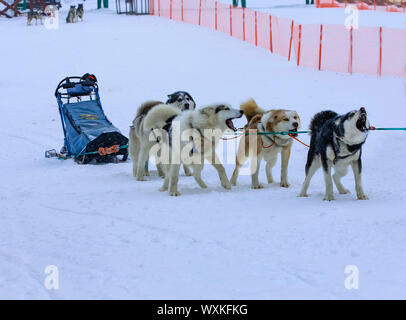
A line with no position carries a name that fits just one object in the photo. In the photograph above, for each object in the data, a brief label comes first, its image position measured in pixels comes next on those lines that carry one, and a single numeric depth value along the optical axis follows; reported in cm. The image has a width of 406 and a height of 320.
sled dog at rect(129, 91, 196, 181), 1487
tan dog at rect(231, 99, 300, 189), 1328
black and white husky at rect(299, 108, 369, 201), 1113
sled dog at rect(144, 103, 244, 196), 1281
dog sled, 1733
